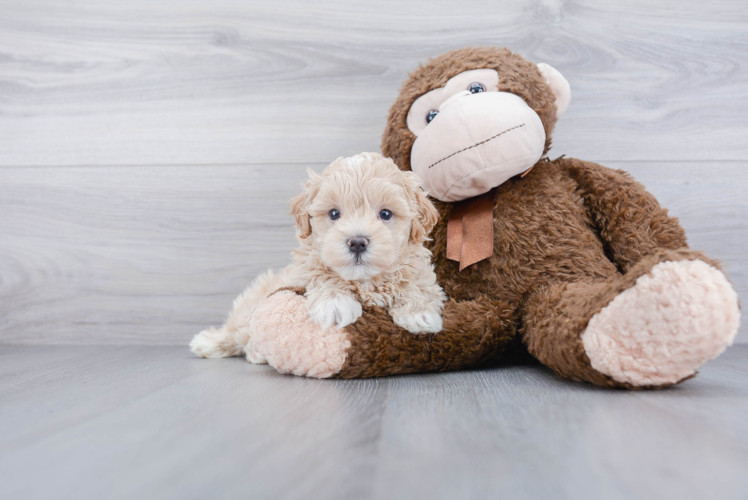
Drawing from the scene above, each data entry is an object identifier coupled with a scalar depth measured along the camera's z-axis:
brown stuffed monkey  0.68
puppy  0.77
